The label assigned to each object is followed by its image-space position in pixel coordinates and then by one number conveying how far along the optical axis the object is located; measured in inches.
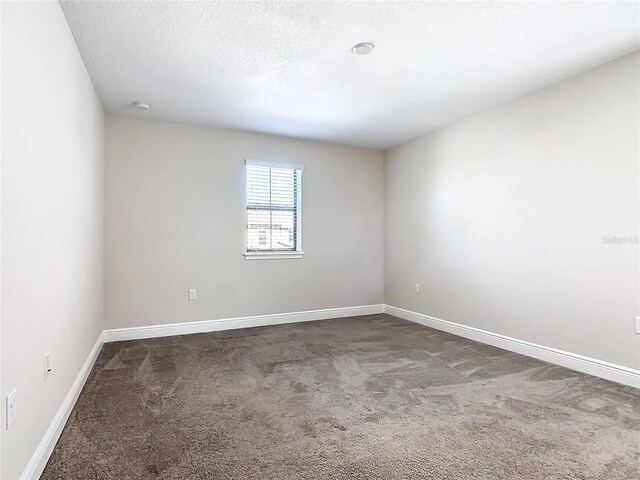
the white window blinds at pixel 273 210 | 176.2
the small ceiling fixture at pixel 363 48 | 96.0
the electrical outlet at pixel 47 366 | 68.2
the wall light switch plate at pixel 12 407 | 51.4
